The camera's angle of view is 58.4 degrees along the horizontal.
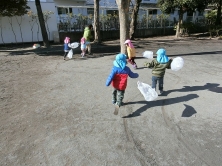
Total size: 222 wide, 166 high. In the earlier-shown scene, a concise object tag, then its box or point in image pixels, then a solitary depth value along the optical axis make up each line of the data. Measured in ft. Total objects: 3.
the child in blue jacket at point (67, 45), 30.33
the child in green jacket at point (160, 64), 16.32
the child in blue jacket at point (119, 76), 13.67
